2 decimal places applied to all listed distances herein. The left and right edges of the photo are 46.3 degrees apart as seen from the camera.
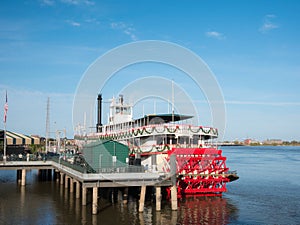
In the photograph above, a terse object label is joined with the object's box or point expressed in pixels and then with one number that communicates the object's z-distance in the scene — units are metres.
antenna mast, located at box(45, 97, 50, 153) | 64.19
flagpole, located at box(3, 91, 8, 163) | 39.25
